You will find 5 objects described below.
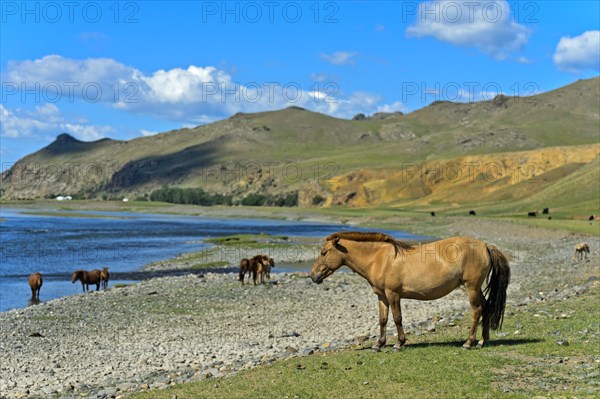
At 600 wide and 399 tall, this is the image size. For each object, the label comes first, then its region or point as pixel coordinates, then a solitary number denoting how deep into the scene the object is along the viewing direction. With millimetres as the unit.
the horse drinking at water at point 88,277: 36000
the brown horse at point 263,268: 34625
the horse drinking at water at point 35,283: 34062
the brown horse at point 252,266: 34344
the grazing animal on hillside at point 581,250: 42281
